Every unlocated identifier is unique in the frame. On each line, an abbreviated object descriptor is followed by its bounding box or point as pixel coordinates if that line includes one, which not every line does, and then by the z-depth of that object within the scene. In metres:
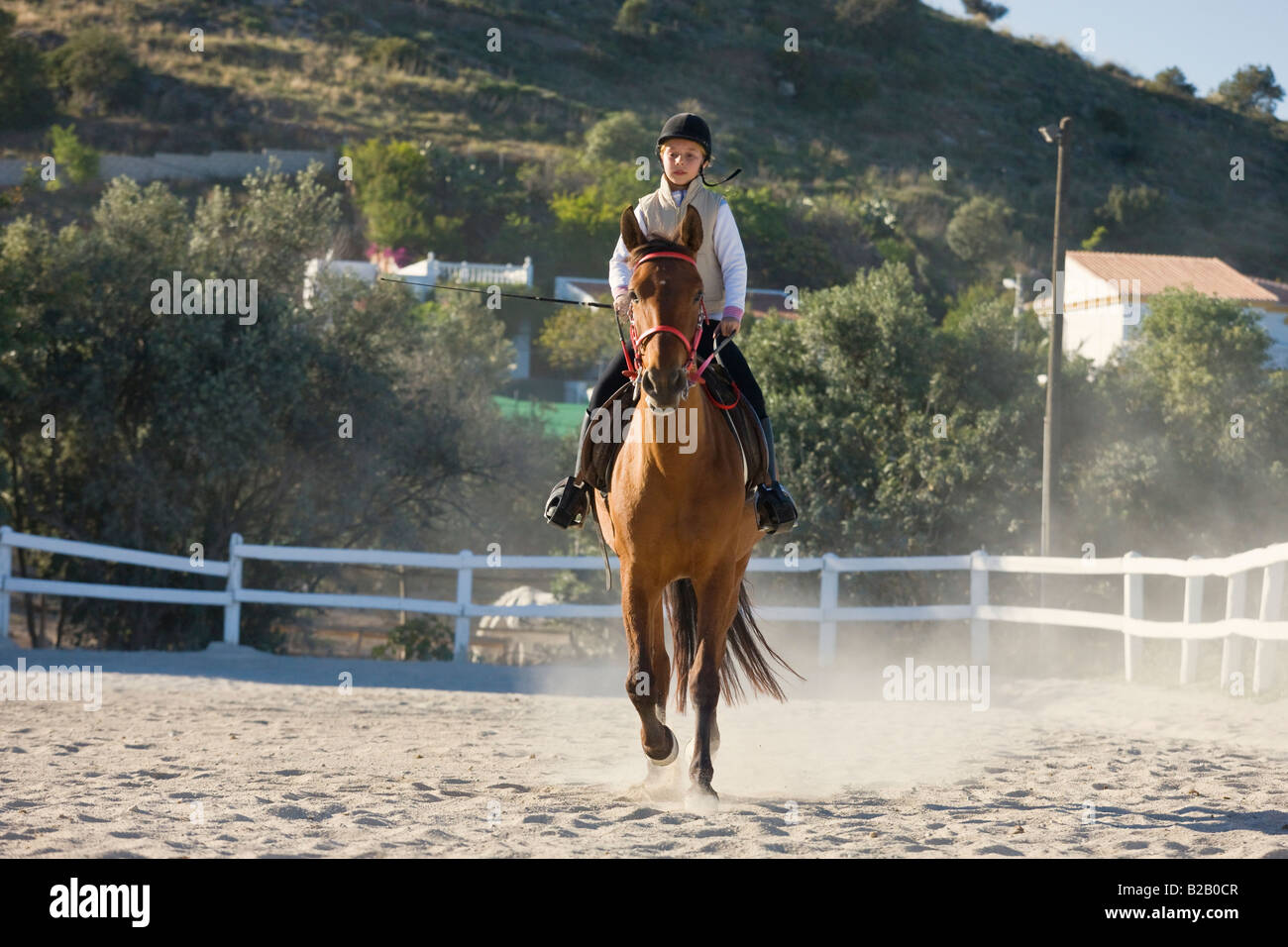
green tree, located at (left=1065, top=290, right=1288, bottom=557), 22.72
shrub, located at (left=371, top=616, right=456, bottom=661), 18.16
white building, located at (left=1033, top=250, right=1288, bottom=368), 42.06
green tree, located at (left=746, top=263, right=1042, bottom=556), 20.72
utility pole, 19.47
